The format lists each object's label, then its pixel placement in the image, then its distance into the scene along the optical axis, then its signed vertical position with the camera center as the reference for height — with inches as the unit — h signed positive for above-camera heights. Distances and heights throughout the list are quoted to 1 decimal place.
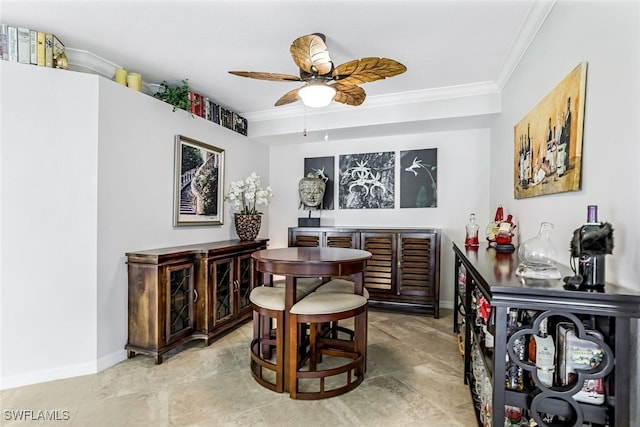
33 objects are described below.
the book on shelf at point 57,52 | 91.7 +45.3
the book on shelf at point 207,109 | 142.6 +45.6
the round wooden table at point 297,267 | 81.1 -15.1
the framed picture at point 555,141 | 60.7 +16.7
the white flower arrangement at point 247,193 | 151.0 +7.8
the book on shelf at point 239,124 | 162.7 +44.8
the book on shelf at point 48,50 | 89.9 +44.9
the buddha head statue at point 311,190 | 166.2 +10.6
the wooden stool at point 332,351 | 79.9 -34.6
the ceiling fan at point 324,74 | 76.4 +36.8
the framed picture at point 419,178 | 160.9 +17.3
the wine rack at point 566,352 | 42.1 -19.7
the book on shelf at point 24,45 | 87.9 +45.0
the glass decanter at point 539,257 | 51.4 -7.7
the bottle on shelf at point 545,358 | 46.4 -21.5
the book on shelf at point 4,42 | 86.7 +45.1
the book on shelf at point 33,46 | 88.4 +44.9
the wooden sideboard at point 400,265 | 143.5 -24.9
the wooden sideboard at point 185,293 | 100.3 -30.4
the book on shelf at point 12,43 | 87.1 +45.3
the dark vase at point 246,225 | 150.9 -7.7
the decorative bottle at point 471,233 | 106.7 -7.2
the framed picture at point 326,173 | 179.6 +21.4
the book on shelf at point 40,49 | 89.0 +44.5
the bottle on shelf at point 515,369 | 48.7 -24.8
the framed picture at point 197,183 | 127.0 +11.0
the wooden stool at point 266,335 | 83.4 -37.3
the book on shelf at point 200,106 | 137.9 +45.2
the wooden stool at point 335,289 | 97.7 -24.7
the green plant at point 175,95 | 120.7 +43.6
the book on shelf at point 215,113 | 147.5 +45.1
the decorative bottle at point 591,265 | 44.5 -7.3
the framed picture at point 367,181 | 168.2 +16.3
